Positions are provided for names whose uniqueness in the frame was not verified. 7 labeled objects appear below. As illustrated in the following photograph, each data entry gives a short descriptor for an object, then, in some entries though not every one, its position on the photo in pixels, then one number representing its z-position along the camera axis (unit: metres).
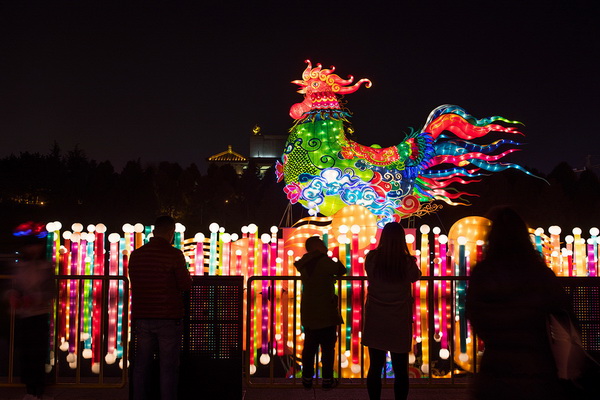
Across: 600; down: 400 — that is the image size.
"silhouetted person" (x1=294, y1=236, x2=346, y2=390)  4.83
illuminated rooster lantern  9.09
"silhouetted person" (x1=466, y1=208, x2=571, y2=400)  2.41
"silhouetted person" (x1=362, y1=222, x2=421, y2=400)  4.01
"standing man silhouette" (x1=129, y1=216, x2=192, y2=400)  4.07
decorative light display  6.71
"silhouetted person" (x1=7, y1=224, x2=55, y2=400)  4.59
